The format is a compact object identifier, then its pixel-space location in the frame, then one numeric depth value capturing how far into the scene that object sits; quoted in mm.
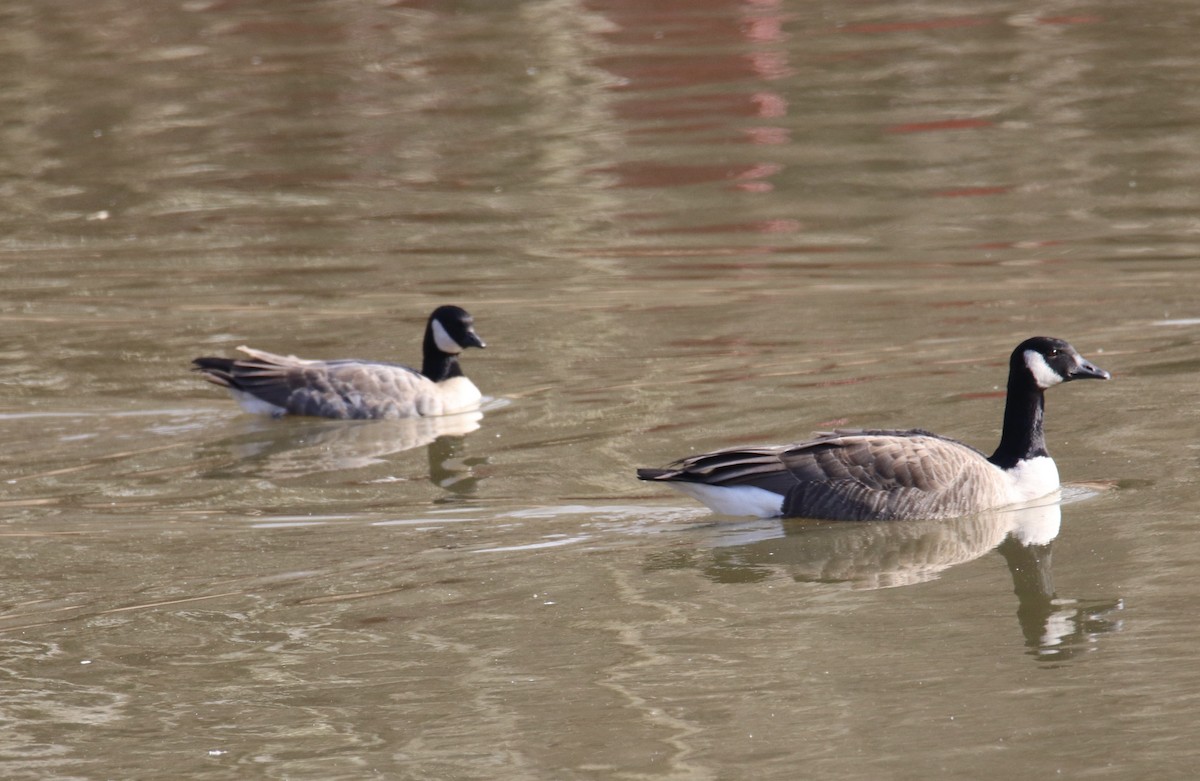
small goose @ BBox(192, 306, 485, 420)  27125
